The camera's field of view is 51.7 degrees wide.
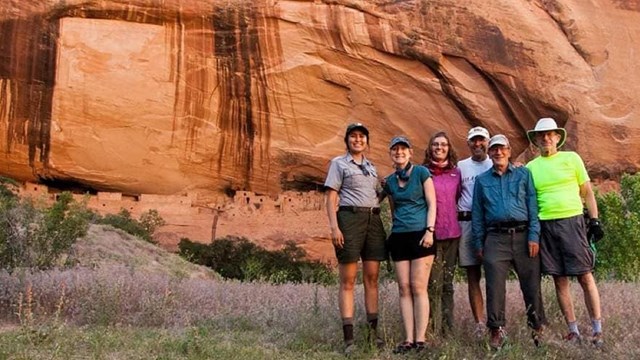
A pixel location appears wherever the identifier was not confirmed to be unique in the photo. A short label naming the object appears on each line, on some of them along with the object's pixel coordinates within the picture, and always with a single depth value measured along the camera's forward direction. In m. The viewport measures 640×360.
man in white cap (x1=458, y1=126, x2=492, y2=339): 4.77
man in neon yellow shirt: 4.46
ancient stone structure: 20.41
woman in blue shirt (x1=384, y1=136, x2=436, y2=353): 4.37
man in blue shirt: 4.42
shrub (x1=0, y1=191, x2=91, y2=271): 7.75
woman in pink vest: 4.61
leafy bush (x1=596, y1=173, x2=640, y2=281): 13.59
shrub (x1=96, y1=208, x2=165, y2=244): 18.58
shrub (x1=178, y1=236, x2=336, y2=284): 18.66
